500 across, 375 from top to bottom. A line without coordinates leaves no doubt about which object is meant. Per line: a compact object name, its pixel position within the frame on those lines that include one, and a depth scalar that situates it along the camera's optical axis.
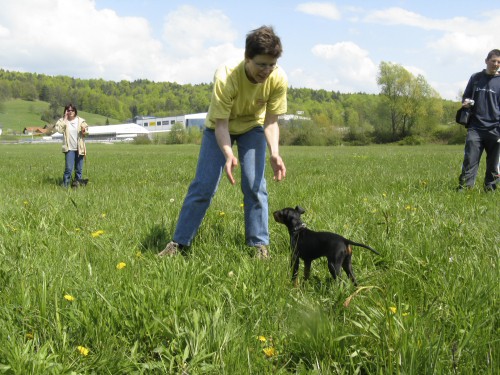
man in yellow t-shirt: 3.91
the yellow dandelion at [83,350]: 2.15
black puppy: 2.92
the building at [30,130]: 136.00
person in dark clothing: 7.46
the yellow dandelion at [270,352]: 2.22
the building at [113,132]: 150.02
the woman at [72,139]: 10.84
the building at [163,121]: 154.04
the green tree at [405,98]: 77.62
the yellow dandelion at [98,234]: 4.08
